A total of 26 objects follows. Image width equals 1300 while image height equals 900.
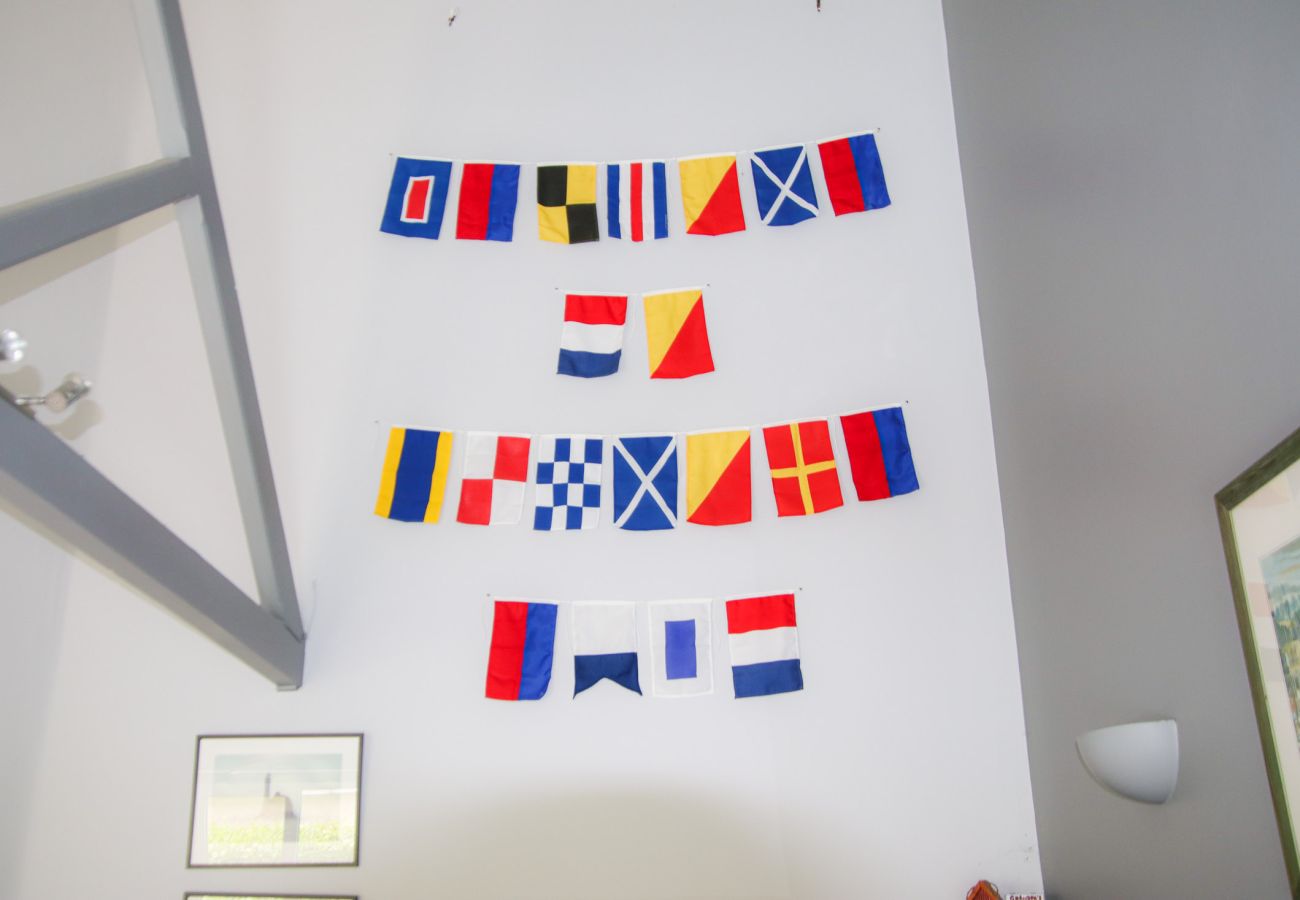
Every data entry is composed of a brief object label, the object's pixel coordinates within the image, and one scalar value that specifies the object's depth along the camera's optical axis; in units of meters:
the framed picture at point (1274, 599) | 1.57
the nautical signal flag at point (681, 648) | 3.08
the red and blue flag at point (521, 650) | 3.08
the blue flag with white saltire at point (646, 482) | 3.20
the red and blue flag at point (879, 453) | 3.15
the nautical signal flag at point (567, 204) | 3.45
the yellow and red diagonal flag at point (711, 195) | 3.42
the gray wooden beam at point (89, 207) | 2.19
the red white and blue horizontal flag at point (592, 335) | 3.32
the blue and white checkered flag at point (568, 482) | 3.22
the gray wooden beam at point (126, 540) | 2.12
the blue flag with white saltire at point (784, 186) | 3.41
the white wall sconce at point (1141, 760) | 1.97
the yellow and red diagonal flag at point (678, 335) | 3.32
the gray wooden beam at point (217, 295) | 2.85
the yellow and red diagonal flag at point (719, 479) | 3.18
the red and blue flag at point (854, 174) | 3.41
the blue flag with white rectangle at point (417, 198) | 3.47
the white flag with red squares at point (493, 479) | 3.23
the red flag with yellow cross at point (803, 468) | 3.17
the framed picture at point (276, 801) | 3.02
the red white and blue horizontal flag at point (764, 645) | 3.04
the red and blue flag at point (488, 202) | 3.46
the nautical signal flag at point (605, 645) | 3.08
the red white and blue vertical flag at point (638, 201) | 3.44
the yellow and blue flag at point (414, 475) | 3.23
